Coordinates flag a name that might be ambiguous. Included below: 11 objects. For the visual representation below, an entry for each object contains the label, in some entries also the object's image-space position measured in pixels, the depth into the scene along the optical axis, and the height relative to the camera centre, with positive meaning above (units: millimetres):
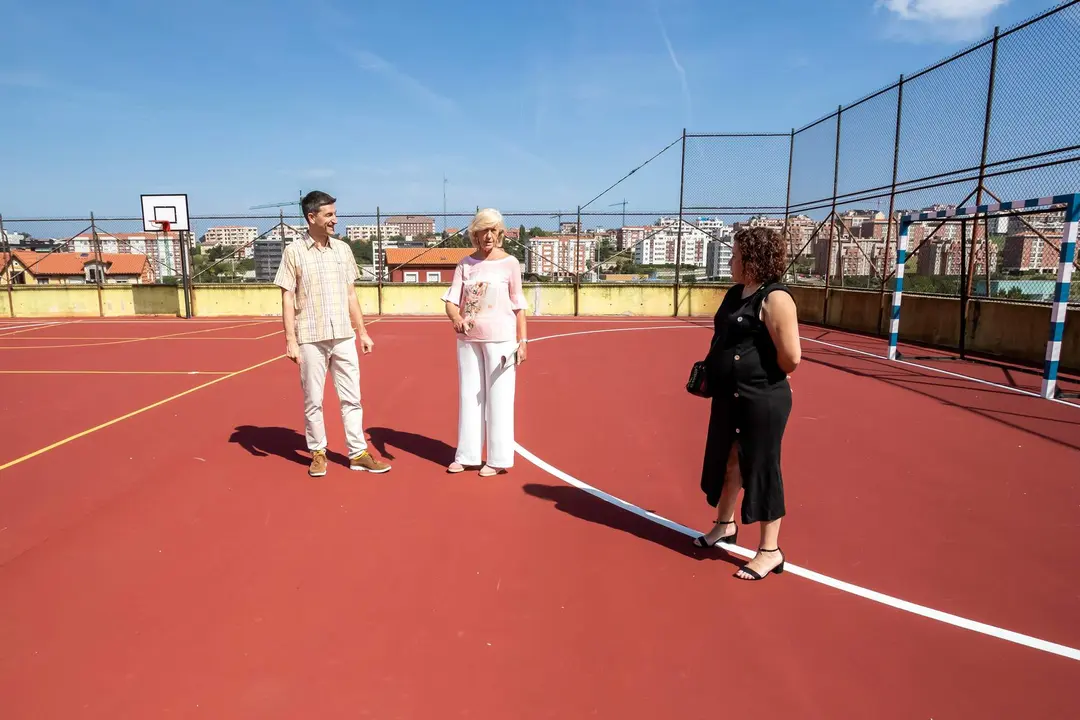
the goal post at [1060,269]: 7496 +89
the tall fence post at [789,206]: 17730 +1901
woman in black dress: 2979 -502
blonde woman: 4375 -464
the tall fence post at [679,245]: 18406 +805
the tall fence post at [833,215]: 15219 +1446
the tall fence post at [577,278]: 19188 -216
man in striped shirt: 4430 -366
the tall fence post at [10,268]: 18881 -121
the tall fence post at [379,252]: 19172 +499
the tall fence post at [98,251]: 19100 +438
